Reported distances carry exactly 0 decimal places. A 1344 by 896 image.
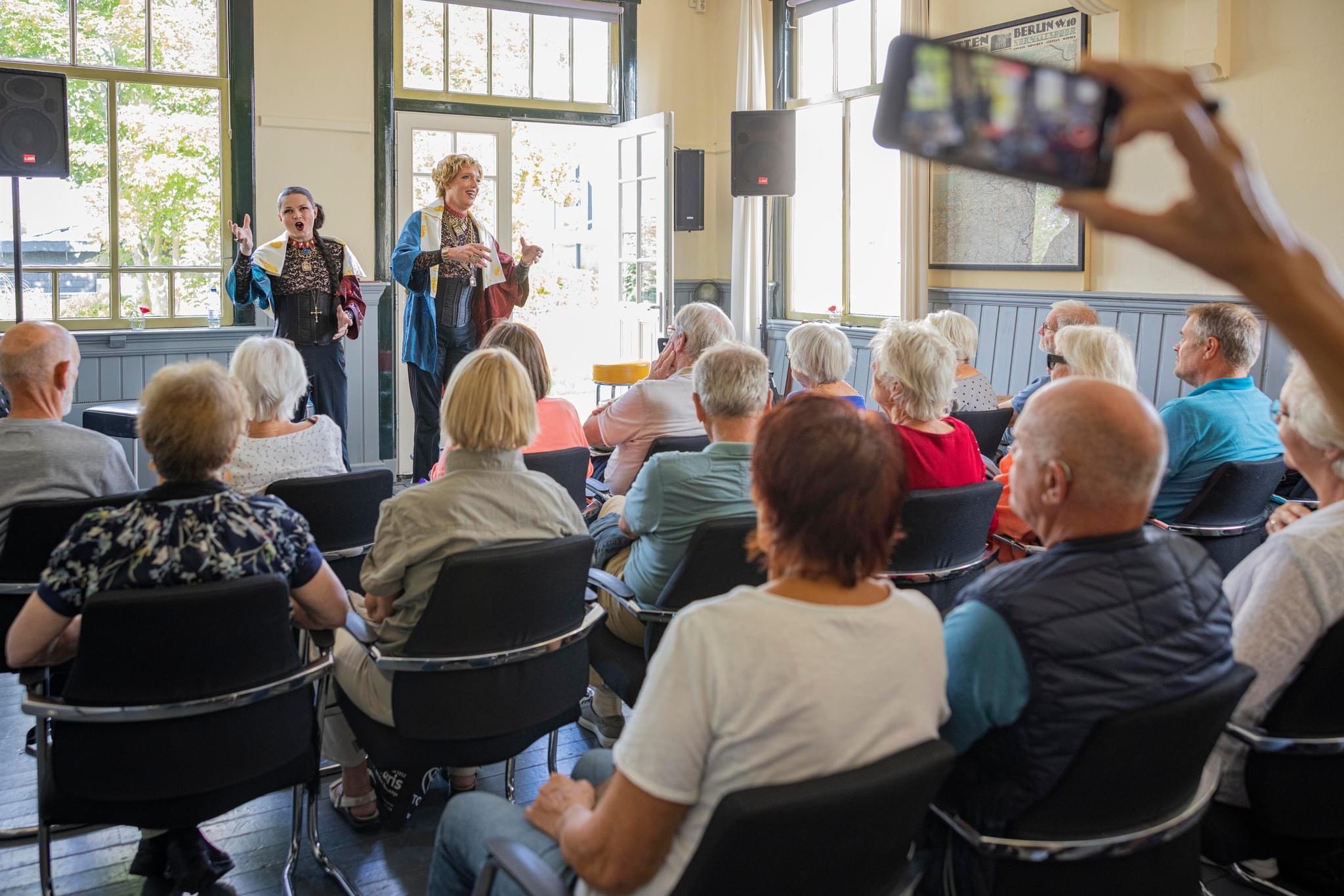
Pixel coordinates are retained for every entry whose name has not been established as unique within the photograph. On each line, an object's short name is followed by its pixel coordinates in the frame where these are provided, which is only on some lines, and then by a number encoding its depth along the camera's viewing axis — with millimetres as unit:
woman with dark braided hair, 5543
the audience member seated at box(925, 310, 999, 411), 4602
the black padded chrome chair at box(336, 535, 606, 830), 2201
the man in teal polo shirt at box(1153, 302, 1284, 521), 3268
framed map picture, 5883
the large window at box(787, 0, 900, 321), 7273
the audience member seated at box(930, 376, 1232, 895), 1472
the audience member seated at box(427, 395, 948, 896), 1267
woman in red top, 2943
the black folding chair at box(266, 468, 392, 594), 3020
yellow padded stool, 7211
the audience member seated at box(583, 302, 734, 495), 3725
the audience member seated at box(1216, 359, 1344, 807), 1779
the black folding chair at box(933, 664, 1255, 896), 1433
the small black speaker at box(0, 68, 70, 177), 5262
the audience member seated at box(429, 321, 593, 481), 3537
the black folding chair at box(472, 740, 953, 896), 1173
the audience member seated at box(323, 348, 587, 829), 2295
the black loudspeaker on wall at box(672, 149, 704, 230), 7836
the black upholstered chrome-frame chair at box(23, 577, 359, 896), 1886
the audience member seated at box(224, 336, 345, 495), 3025
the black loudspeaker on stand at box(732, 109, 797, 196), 7453
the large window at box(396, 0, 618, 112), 7398
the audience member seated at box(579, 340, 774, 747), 2631
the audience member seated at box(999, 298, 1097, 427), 4828
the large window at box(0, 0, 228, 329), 6355
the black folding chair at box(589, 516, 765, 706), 2467
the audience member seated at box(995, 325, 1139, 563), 3566
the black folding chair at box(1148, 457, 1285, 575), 3084
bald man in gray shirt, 2715
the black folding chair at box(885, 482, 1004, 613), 2723
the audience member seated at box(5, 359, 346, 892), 1972
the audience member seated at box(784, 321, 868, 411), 4102
